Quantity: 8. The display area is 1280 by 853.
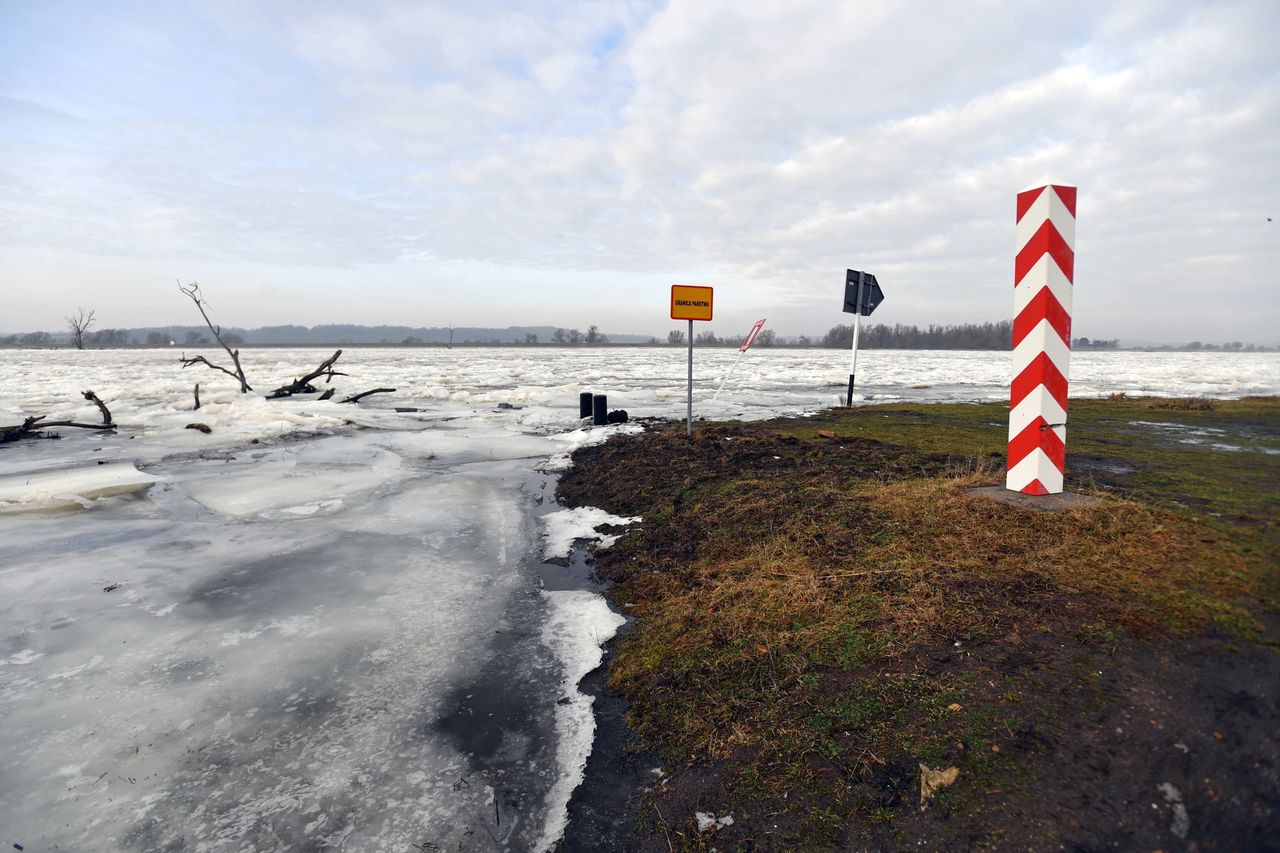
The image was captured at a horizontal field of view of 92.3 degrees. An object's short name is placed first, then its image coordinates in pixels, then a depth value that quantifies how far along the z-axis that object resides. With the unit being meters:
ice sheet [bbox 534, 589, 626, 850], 2.70
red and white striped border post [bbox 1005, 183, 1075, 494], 4.24
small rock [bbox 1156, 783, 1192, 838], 1.79
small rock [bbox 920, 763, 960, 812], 2.23
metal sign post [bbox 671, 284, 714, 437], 10.50
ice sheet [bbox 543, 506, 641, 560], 6.16
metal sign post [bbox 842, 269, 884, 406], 13.62
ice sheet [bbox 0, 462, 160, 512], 7.80
